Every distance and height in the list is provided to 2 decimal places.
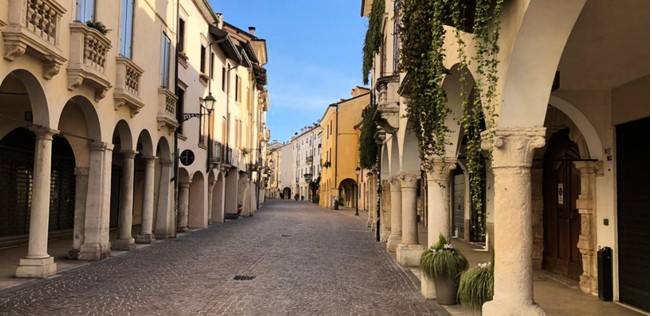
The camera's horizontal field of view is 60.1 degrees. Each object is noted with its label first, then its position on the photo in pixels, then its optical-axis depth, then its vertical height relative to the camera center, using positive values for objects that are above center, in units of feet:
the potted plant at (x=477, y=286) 22.45 -3.76
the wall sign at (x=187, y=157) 65.05 +3.78
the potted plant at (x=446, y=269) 28.35 -3.82
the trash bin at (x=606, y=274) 28.63 -4.00
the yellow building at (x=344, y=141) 178.81 +16.33
